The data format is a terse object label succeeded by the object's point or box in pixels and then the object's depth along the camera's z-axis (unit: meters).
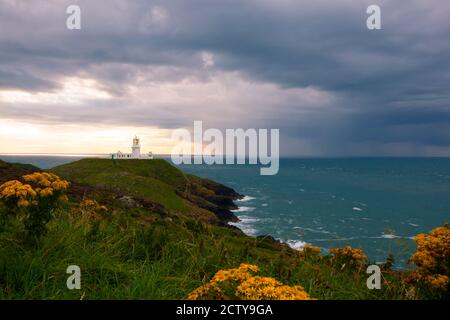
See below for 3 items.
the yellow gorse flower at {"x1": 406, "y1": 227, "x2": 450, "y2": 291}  6.85
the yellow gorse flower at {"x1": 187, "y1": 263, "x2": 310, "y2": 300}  4.39
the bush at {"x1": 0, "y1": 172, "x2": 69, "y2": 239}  6.95
